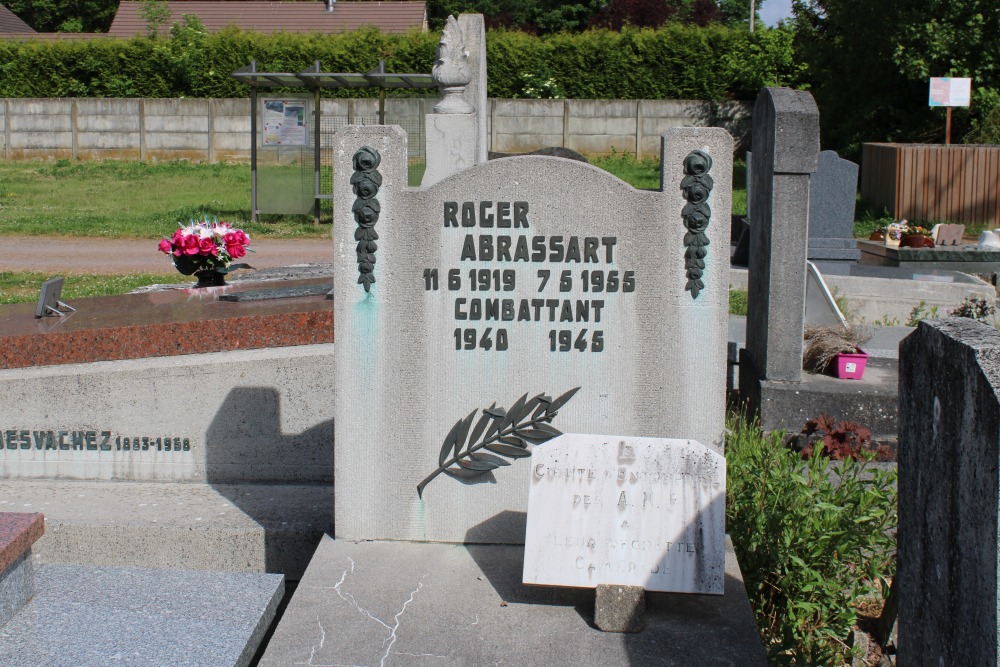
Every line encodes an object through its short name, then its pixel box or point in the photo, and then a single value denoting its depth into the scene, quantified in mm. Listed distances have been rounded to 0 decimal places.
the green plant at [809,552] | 4184
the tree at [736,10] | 60012
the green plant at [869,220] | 18703
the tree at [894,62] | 22656
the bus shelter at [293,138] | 18312
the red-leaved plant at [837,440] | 6242
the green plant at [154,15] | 33969
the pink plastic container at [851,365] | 7102
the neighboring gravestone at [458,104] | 10164
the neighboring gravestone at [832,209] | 12773
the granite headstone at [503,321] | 4227
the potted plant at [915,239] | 14336
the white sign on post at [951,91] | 19531
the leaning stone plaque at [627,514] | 3789
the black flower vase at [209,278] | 7367
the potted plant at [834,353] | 7121
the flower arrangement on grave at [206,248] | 7160
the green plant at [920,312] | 10817
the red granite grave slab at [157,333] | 5609
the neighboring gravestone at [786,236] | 6961
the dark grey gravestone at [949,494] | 2287
